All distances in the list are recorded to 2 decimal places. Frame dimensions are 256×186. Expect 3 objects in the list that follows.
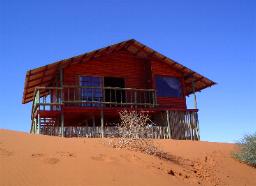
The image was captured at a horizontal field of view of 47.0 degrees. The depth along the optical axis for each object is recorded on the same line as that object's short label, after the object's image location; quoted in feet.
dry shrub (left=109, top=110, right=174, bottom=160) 35.26
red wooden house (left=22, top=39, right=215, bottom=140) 50.33
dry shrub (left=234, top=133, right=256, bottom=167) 41.53
